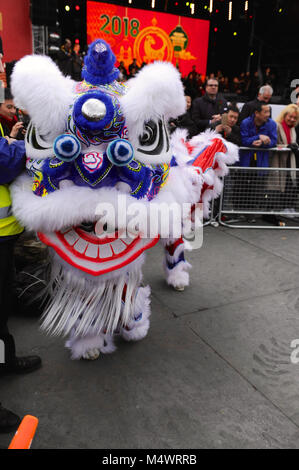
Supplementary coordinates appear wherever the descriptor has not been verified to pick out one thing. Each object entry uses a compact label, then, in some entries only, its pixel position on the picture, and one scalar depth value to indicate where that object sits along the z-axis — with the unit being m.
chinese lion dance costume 1.62
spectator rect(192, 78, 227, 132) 5.19
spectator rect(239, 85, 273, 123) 5.37
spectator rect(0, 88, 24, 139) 2.19
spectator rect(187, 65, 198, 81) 13.04
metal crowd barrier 4.77
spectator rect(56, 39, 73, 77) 7.30
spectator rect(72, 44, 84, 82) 7.25
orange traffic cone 0.88
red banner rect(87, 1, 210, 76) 13.15
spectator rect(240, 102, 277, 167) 4.75
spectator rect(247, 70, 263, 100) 14.12
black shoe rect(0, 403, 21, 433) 1.69
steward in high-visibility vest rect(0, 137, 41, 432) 1.70
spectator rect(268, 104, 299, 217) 4.83
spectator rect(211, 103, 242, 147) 4.52
